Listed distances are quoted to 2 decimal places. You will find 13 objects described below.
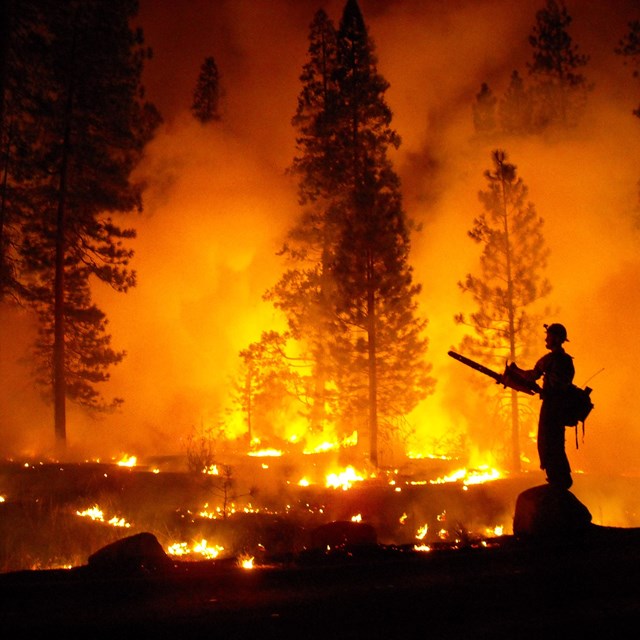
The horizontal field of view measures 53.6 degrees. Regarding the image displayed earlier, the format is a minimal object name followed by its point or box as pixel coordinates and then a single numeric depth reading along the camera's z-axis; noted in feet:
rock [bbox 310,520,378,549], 25.31
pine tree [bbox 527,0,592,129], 105.70
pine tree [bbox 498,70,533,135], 104.53
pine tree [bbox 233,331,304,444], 71.77
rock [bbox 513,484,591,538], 22.82
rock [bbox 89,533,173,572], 19.57
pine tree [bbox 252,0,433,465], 59.57
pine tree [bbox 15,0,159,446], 56.39
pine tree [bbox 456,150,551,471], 64.49
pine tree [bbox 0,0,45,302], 42.68
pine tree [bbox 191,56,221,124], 107.76
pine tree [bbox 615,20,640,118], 59.11
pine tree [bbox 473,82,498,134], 104.73
